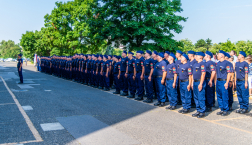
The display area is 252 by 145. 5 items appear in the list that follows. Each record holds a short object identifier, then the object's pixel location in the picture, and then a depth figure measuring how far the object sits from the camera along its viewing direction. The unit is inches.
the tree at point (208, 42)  3951.8
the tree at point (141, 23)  977.5
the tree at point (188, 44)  3572.8
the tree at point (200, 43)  3831.2
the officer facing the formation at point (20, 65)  606.0
